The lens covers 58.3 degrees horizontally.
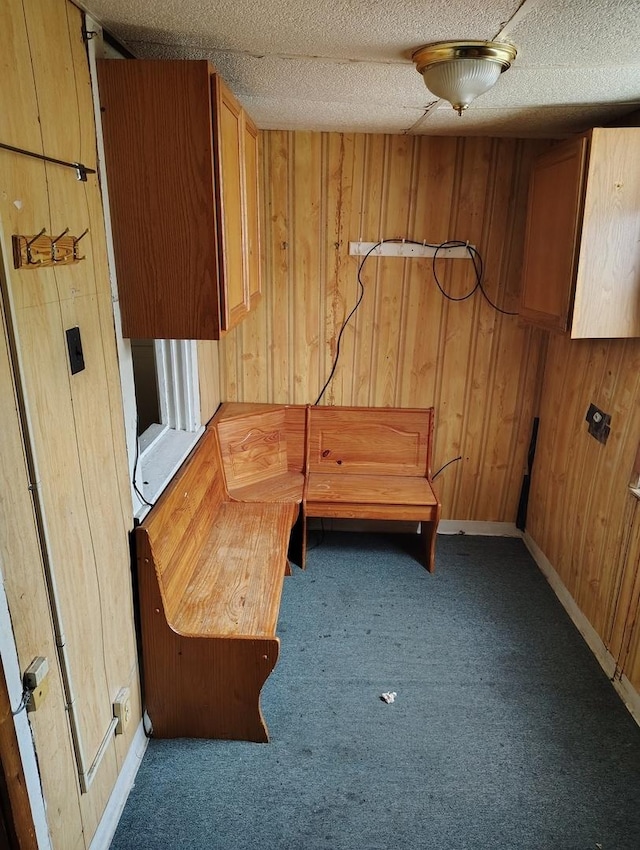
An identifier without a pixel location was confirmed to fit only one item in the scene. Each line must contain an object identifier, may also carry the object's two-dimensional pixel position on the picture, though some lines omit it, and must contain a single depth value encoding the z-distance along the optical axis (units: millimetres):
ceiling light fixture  1587
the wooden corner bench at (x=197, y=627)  1909
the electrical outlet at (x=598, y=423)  2523
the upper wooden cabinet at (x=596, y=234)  2119
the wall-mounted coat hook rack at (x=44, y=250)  1175
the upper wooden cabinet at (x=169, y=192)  1581
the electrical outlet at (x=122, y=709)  1742
